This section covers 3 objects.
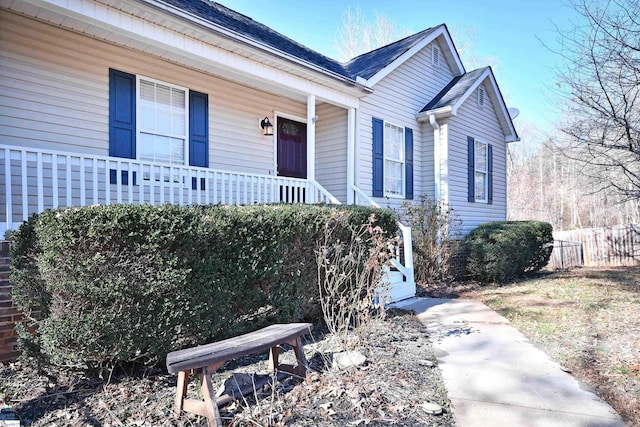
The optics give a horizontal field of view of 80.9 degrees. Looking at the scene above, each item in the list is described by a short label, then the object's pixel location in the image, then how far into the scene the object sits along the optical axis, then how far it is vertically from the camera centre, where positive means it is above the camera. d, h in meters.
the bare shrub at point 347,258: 4.22 -0.58
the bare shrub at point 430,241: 8.51 -0.61
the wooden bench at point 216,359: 2.53 -1.04
